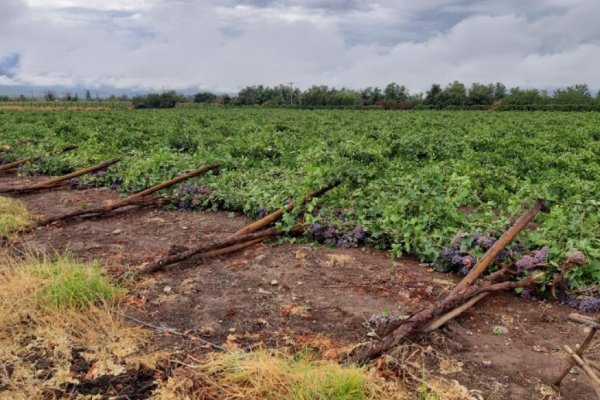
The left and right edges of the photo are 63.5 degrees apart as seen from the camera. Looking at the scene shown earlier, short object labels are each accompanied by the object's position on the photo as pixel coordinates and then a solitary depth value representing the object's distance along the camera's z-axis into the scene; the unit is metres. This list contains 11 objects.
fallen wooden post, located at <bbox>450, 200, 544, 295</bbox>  4.15
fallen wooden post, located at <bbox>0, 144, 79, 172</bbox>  11.38
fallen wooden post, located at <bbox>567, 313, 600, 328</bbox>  2.30
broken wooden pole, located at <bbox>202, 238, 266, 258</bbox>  5.33
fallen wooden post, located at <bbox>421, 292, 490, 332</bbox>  3.52
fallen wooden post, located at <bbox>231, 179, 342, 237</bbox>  5.80
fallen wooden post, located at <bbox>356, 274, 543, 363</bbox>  3.26
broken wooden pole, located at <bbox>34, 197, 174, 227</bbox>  6.71
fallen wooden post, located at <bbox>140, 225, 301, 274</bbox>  4.92
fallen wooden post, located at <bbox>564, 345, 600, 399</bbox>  2.18
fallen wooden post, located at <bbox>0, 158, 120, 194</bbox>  8.91
